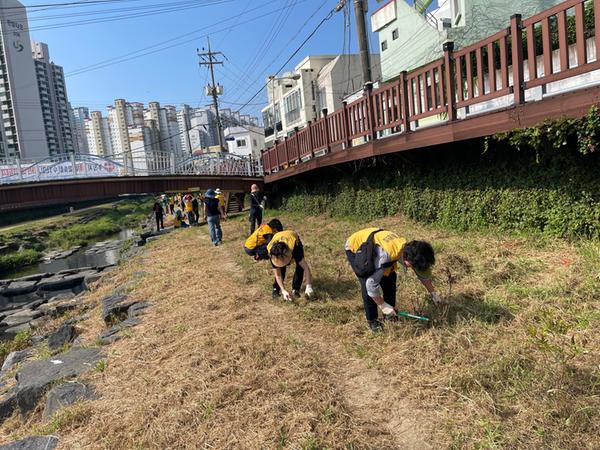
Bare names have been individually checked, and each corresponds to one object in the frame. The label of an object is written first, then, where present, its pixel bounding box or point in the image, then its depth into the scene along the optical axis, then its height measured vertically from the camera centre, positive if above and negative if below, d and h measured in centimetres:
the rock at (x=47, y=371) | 459 -180
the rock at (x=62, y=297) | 1455 -288
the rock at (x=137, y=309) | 684 -166
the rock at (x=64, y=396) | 407 -176
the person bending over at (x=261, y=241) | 620 -68
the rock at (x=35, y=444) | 346 -184
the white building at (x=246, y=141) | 6944 +888
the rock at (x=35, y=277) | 1950 -271
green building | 1688 +707
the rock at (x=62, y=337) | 676 -196
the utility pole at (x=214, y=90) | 3858 +1013
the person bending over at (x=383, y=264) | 402 -80
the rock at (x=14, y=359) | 703 -235
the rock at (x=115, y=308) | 717 -173
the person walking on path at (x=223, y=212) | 1983 -68
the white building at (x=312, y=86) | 3762 +950
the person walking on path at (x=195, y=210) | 2030 -43
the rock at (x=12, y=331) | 1088 -293
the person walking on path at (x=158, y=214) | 2087 -45
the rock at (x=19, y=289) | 1745 -283
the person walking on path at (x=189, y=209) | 1944 -36
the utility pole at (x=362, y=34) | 1427 +497
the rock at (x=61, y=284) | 1736 -276
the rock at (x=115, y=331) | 579 -173
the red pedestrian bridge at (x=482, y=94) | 512 +122
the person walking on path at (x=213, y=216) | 1241 -49
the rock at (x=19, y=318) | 1227 -289
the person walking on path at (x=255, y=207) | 1135 -34
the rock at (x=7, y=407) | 466 -202
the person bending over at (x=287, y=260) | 548 -91
